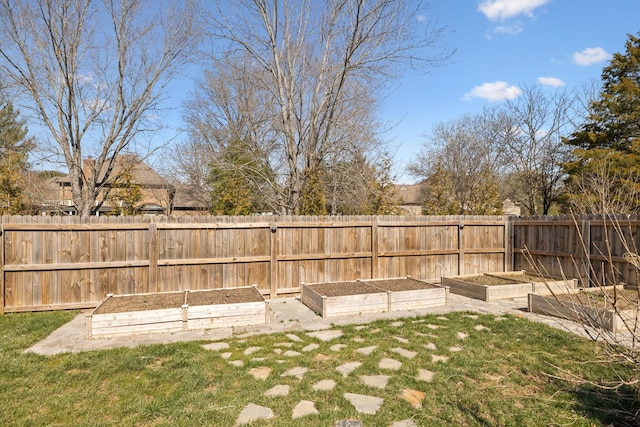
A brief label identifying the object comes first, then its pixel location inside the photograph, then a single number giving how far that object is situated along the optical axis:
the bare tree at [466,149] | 20.00
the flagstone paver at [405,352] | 4.27
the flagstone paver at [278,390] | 3.34
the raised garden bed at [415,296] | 6.60
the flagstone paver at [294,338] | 4.98
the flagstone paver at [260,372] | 3.73
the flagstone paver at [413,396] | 3.14
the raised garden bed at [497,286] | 7.38
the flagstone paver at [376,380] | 3.50
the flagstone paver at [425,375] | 3.63
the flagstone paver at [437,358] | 4.13
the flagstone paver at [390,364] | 3.93
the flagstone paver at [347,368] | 3.82
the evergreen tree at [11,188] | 8.42
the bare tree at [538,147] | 18.20
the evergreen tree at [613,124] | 14.35
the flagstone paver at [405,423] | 2.83
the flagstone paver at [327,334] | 5.06
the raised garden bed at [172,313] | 5.11
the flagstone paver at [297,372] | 3.77
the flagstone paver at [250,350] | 4.46
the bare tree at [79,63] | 8.62
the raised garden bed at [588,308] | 5.16
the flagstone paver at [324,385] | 3.46
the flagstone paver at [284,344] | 4.76
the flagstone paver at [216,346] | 4.64
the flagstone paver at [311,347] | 4.56
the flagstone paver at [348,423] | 2.81
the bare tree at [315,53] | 9.96
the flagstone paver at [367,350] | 4.40
